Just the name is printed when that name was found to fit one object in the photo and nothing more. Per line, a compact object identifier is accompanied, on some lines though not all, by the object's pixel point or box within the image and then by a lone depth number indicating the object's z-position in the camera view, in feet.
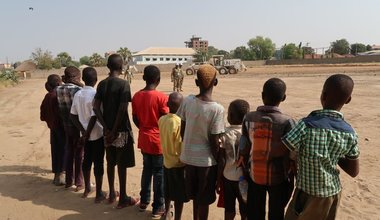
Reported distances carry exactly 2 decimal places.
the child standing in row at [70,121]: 15.24
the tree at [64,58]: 283.24
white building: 311.91
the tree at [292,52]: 257.96
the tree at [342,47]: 285.02
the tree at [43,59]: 233.96
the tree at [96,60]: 251.72
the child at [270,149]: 8.63
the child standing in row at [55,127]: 16.43
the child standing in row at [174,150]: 11.37
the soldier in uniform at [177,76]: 58.13
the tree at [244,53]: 289.60
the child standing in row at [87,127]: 14.10
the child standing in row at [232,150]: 10.19
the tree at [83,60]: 345.84
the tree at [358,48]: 280.76
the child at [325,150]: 7.62
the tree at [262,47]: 298.97
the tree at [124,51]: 274.57
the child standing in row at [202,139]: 10.04
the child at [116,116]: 12.85
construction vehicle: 129.49
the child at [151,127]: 12.28
